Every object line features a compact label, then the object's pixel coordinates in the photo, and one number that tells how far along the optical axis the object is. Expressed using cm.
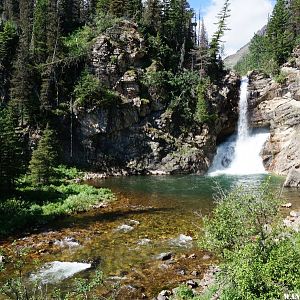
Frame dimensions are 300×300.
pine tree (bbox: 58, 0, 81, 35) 7569
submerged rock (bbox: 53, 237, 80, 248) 2377
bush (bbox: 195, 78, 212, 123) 6325
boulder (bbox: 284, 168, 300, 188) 4425
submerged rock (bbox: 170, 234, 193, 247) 2412
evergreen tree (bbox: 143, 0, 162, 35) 7494
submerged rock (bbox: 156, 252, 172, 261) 2156
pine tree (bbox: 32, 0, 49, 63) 6486
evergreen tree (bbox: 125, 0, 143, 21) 7718
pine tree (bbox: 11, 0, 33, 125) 5581
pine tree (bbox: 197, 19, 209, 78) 7046
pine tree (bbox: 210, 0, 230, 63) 7275
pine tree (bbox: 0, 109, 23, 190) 3381
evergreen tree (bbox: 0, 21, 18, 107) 5909
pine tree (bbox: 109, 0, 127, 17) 7506
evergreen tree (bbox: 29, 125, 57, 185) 3906
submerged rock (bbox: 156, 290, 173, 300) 1606
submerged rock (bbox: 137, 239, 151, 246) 2425
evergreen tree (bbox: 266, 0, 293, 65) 7250
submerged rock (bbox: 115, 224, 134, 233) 2736
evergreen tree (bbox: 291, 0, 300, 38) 7873
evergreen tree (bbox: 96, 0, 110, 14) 7794
